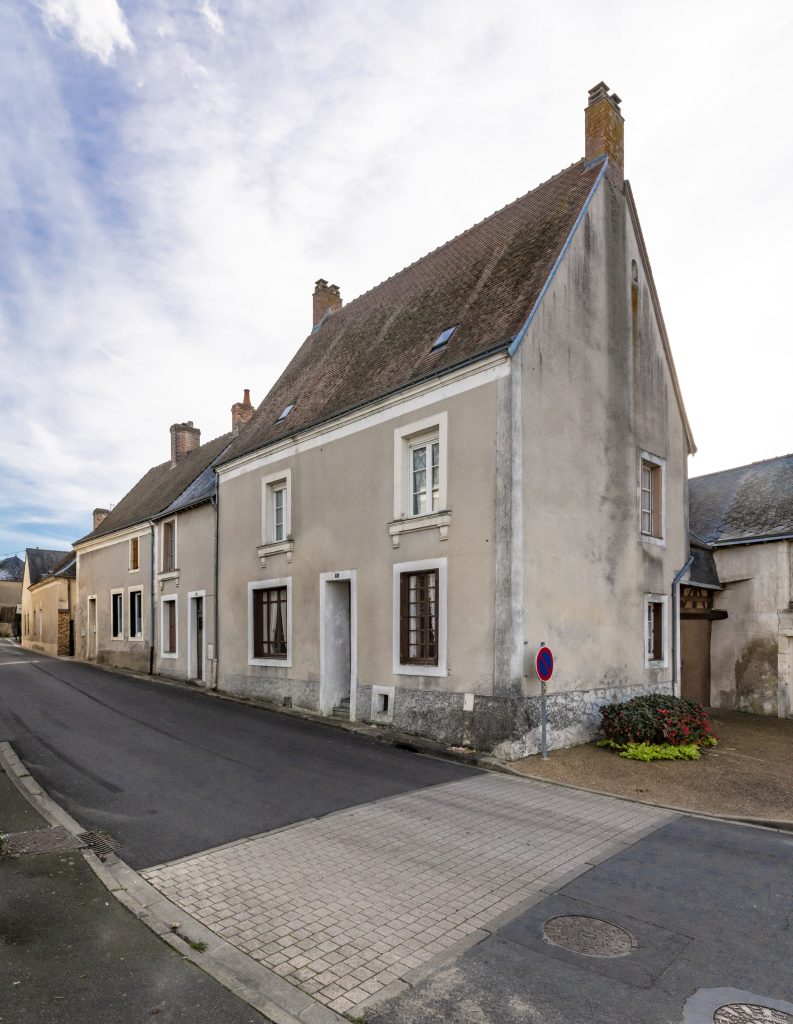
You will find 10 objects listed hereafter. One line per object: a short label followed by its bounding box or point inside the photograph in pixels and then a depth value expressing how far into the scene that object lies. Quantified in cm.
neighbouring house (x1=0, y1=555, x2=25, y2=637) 6197
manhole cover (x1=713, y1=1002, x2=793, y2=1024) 381
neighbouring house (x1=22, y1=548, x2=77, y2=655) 3609
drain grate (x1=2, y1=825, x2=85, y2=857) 618
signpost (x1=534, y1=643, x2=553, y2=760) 1017
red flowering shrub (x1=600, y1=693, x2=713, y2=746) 1112
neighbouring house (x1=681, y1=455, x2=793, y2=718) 1645
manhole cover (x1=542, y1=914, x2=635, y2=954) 460
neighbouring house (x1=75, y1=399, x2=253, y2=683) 2067
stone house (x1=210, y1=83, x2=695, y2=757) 1118
